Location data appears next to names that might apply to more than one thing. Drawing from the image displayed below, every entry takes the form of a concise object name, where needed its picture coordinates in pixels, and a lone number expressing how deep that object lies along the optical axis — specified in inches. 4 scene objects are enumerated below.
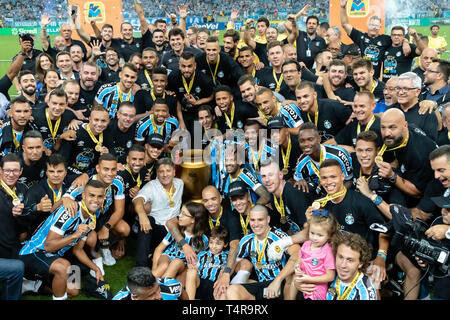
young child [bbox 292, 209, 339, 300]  144.3
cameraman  139.6
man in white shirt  205.5
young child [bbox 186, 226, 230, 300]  170.7
